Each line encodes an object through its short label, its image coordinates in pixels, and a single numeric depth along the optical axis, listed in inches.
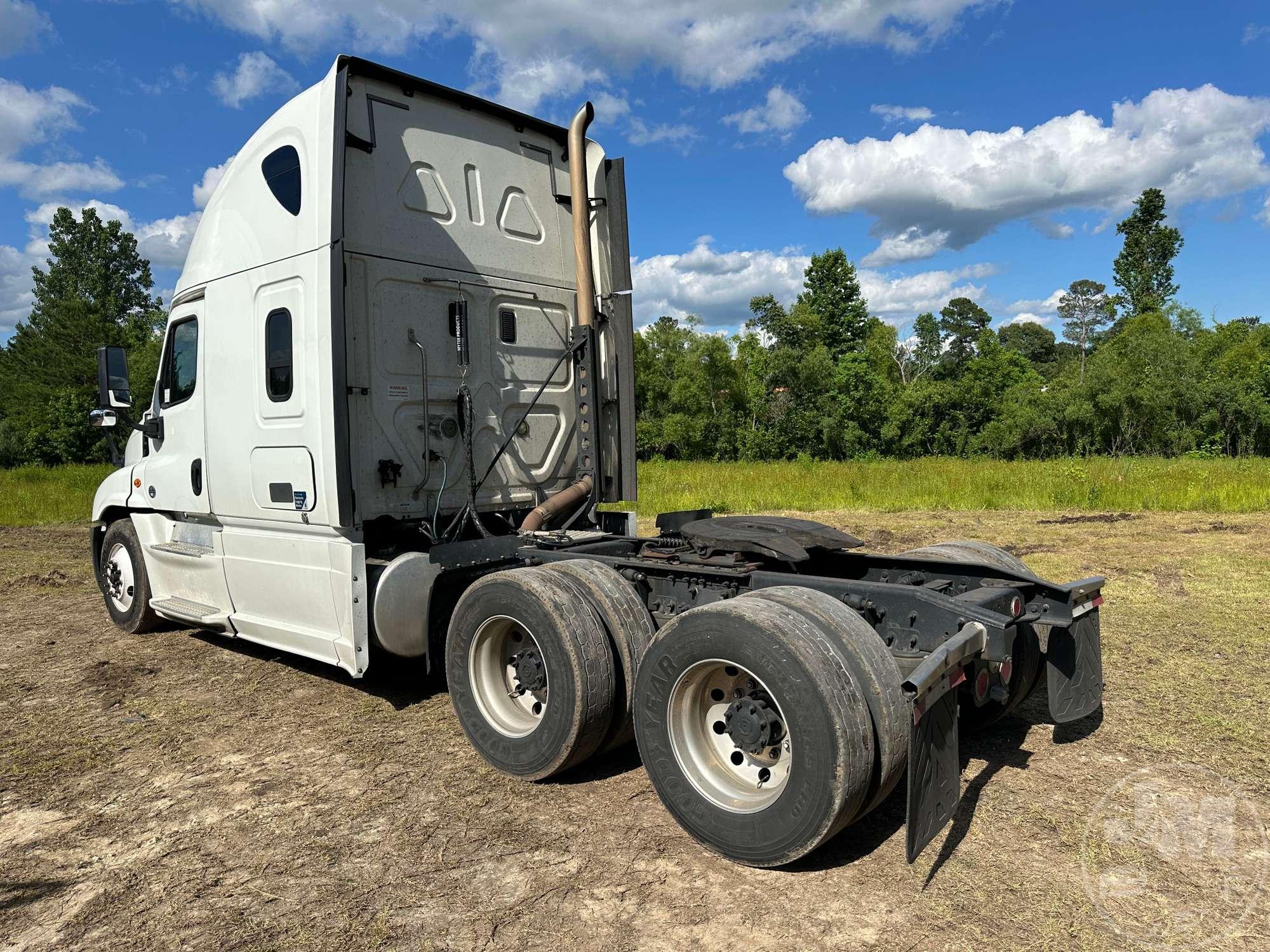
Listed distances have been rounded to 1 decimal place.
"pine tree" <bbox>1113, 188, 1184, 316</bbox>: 2652.6
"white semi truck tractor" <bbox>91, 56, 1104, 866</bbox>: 132.1
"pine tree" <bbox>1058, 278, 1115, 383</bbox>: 3688.5
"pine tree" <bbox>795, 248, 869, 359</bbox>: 2132.1
